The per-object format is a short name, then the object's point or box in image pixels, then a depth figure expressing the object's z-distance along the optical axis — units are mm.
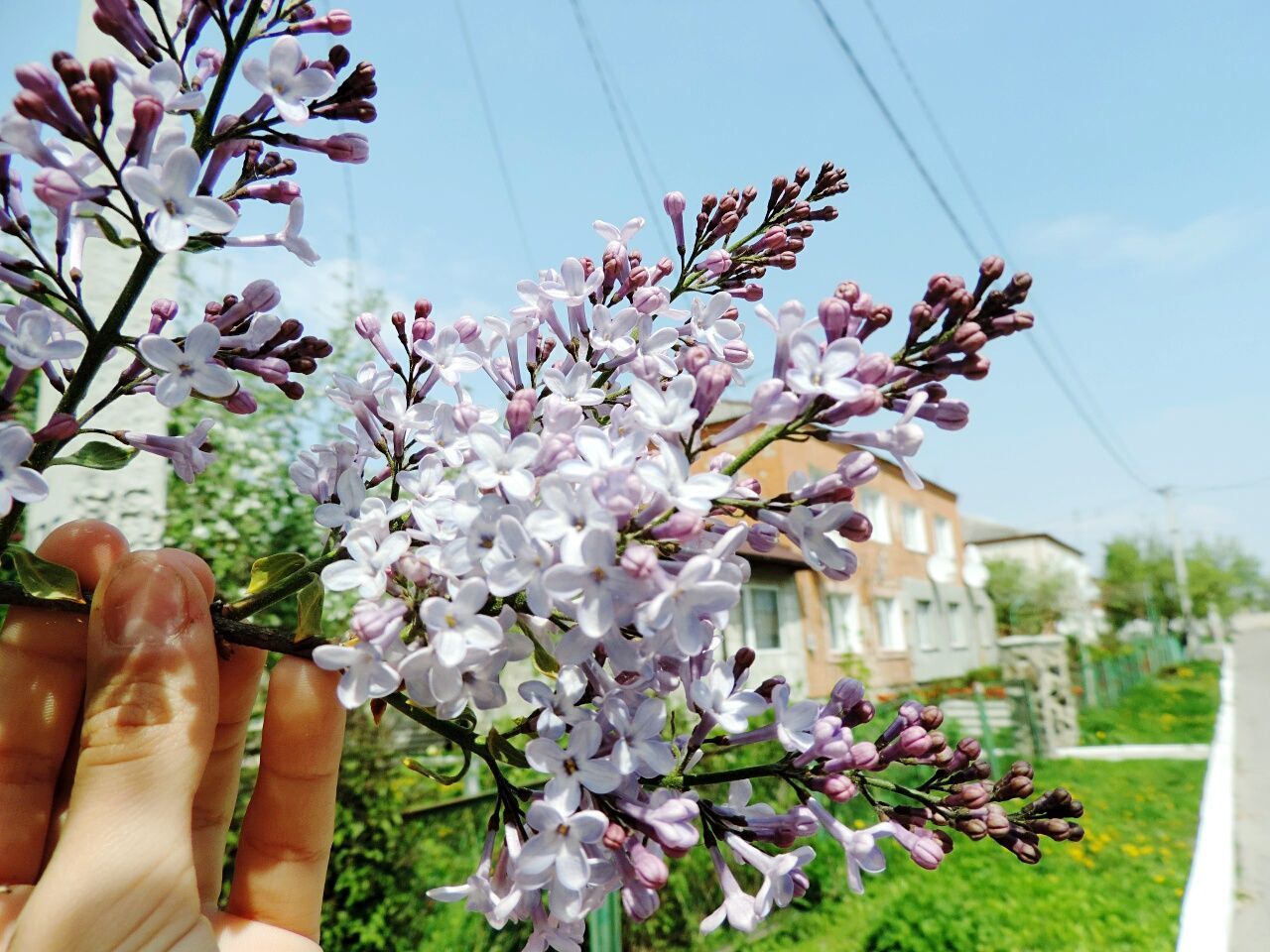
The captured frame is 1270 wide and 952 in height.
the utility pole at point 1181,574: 48094
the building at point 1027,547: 53094
